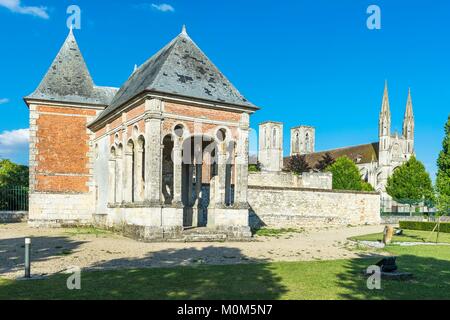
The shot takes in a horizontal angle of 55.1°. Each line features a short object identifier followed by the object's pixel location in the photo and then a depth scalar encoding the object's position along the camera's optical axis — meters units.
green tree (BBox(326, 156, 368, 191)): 51.59
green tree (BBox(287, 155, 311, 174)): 59.62
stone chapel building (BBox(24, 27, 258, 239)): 17.02
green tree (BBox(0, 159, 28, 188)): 35.62
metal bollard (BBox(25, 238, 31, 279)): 8.45
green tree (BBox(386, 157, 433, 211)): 53.78
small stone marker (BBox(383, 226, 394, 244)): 17.12
